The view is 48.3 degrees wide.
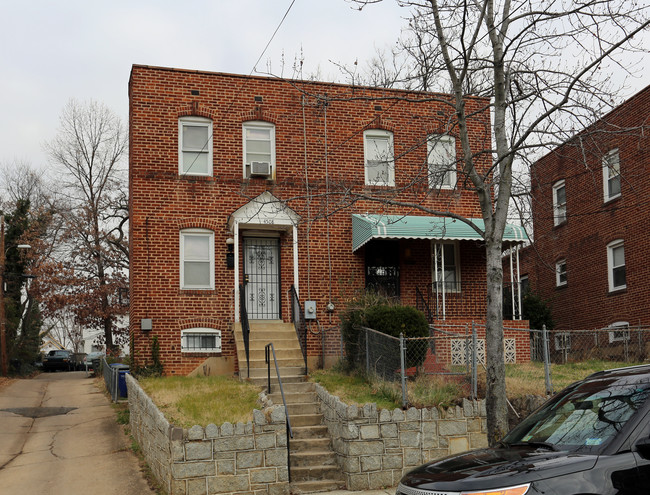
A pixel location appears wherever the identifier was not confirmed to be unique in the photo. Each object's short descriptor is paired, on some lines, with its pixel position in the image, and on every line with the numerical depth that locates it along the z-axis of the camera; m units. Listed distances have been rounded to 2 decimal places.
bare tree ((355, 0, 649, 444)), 9.36
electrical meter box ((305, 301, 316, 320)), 17.39
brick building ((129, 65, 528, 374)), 16.94
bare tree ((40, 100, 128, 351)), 36.38
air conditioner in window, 17.52
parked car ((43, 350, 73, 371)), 45.91
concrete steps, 11.11
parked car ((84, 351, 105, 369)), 46.22
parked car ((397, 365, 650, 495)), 5.04
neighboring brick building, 20.25
